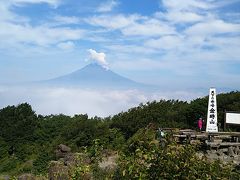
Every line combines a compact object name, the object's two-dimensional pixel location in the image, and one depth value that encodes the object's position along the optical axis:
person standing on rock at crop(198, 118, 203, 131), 18.11
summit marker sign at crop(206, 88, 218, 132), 16.26
